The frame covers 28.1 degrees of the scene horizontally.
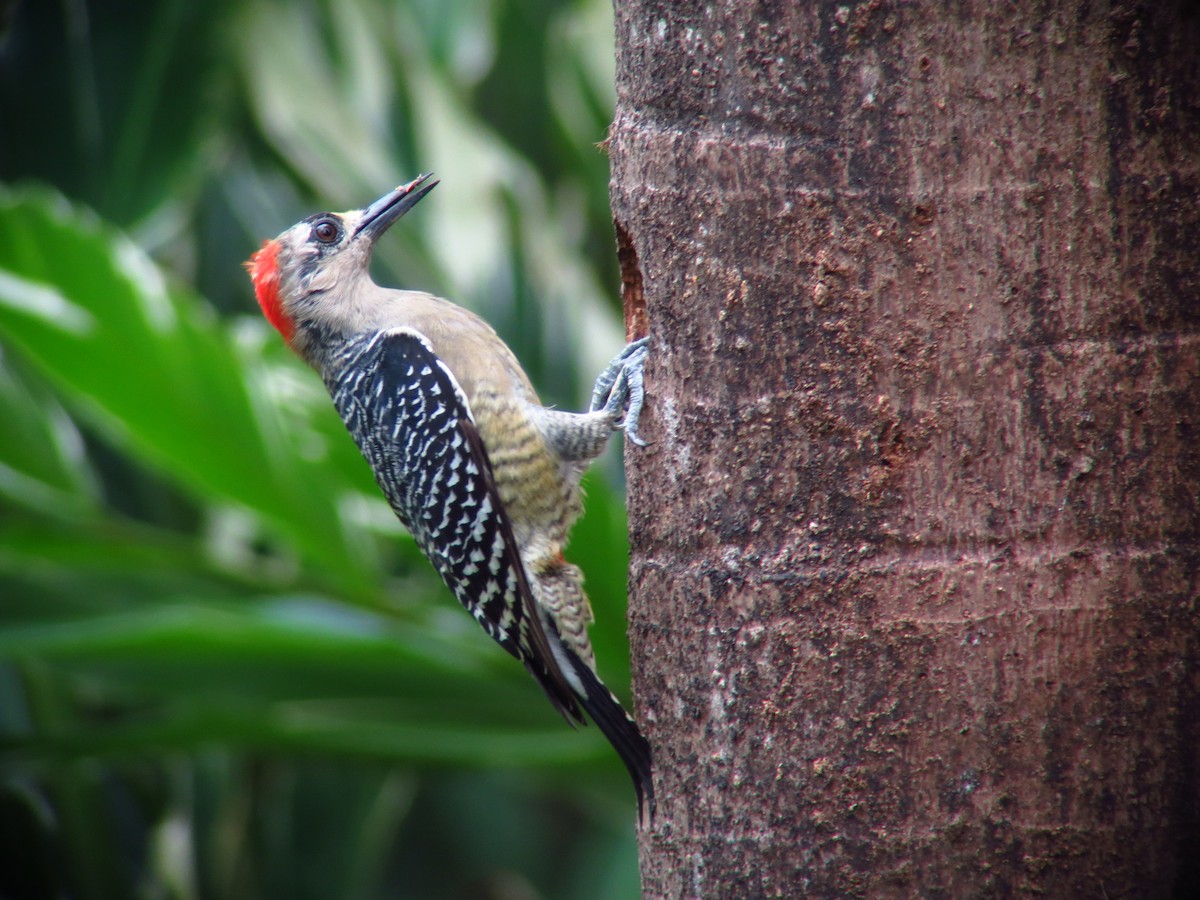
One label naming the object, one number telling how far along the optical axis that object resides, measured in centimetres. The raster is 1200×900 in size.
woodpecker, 618
